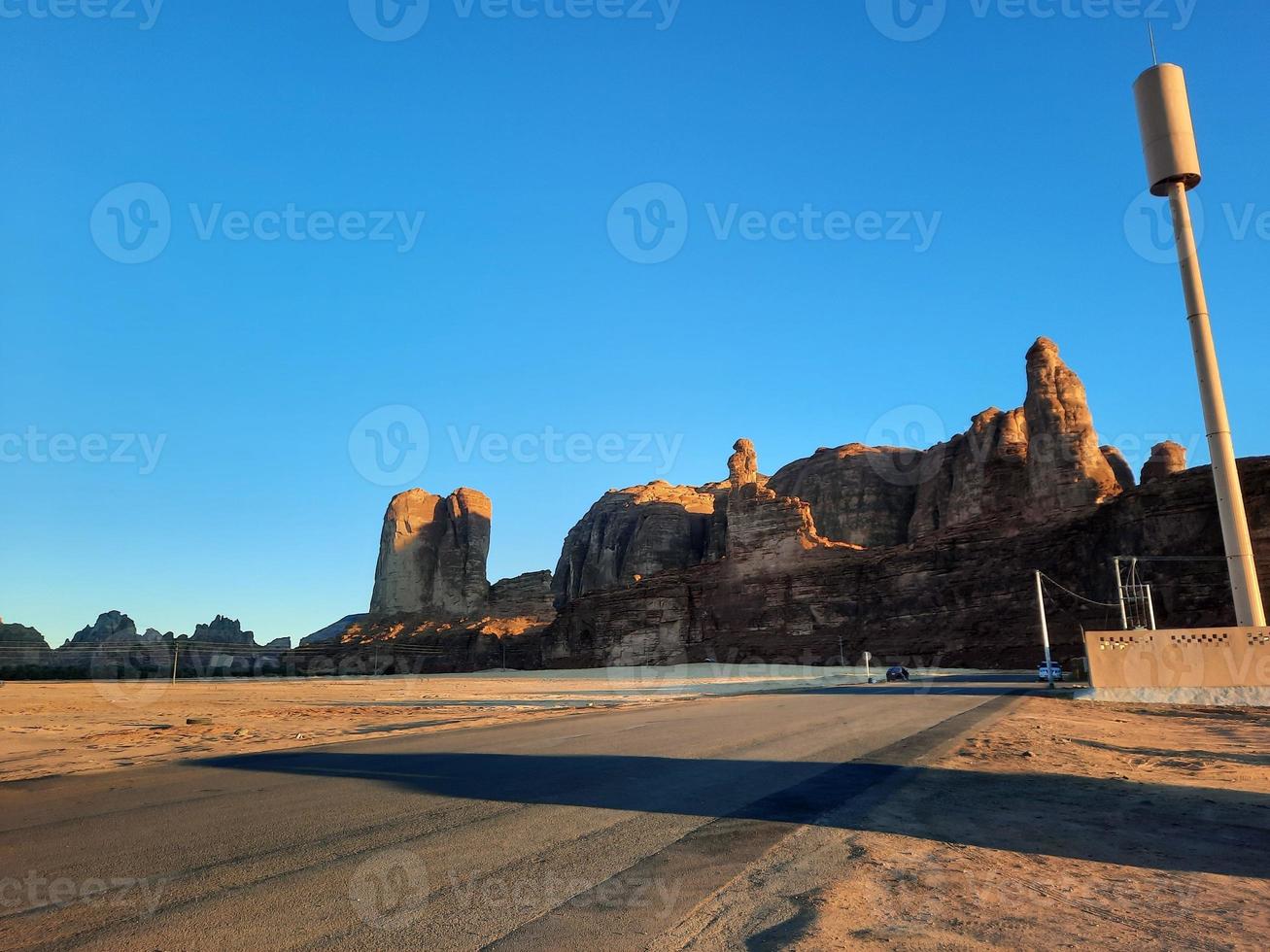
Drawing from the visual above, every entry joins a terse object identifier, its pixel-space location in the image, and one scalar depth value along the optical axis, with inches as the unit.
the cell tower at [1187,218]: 1327.5
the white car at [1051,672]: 1541.6
